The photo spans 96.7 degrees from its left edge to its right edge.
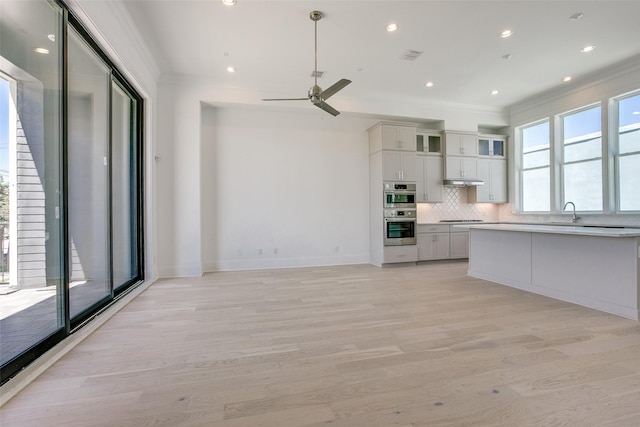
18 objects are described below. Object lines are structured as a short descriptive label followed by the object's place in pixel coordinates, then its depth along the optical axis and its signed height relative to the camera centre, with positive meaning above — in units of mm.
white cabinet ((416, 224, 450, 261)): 6105 -648
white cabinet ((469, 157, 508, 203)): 6664 +699
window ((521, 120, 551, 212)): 6066 +945
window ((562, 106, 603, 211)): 5184 +983
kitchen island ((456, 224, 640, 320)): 2977 -669
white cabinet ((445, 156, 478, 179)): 6375 +1008
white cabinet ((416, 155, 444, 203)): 6258 +729
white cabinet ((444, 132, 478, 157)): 6348 +1532
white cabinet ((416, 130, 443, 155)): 6344 +1580
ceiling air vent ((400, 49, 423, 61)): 4195 +2368
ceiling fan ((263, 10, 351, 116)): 3242 +1407
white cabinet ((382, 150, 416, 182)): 5865 +971
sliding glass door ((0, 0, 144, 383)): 2033 +320
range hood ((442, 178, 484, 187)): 6340 +664
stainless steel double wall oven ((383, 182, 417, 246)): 5859 -24
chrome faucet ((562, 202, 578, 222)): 5340 -28
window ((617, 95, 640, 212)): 4668 +937
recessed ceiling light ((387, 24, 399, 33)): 3562 +2340
